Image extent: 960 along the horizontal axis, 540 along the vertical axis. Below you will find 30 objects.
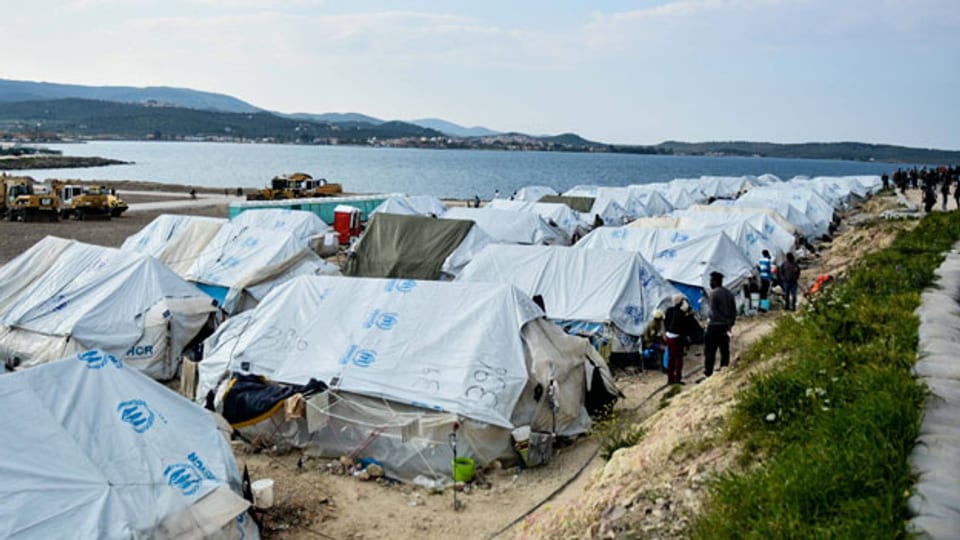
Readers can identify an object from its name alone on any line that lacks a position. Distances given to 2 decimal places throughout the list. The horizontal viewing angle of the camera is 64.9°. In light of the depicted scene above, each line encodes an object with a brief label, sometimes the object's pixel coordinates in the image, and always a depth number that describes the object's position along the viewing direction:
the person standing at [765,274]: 19.97
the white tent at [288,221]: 26.38
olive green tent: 20.54
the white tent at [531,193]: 43.00
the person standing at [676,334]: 12.68
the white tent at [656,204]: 42.62
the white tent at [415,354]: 10.17
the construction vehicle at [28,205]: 40.84
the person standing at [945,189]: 36.51
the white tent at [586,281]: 15.23
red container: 34.09
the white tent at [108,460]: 6.23
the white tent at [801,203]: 35.09
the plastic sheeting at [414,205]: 32.56
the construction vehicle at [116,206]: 44.50
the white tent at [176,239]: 21.53
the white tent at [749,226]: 23.75
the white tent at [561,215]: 33.69
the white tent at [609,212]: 37.38
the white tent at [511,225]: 27.98
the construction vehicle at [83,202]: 43.00
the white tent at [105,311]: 14.09
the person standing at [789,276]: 19.69
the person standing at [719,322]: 12.26
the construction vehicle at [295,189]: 51.47
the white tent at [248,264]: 17.91
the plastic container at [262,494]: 8.64
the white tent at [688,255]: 18.69
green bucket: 9.66
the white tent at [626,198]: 40.31
